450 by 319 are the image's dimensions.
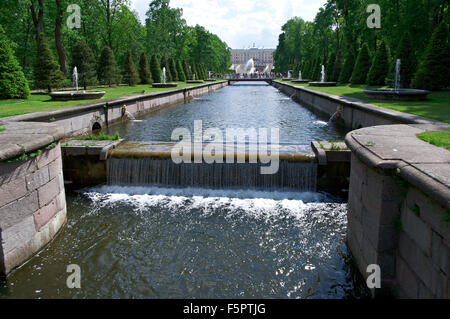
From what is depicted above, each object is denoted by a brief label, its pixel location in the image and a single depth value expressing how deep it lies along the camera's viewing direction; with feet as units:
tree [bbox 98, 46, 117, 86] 106.83
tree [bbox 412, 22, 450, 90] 68.18
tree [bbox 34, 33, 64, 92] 72.02
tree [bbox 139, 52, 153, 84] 133.18
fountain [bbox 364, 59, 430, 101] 51.44
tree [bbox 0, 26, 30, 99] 55.46
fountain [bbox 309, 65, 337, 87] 114.40
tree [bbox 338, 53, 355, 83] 122.52
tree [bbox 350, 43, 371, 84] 105.91
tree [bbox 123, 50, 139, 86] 120.57
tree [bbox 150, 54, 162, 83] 139.60
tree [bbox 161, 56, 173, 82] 154.30
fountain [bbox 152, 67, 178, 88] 112.86
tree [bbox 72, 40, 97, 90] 84.48
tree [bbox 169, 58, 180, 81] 165.13
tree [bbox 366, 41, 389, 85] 92.63
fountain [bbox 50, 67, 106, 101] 58.44
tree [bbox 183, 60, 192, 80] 187.62
